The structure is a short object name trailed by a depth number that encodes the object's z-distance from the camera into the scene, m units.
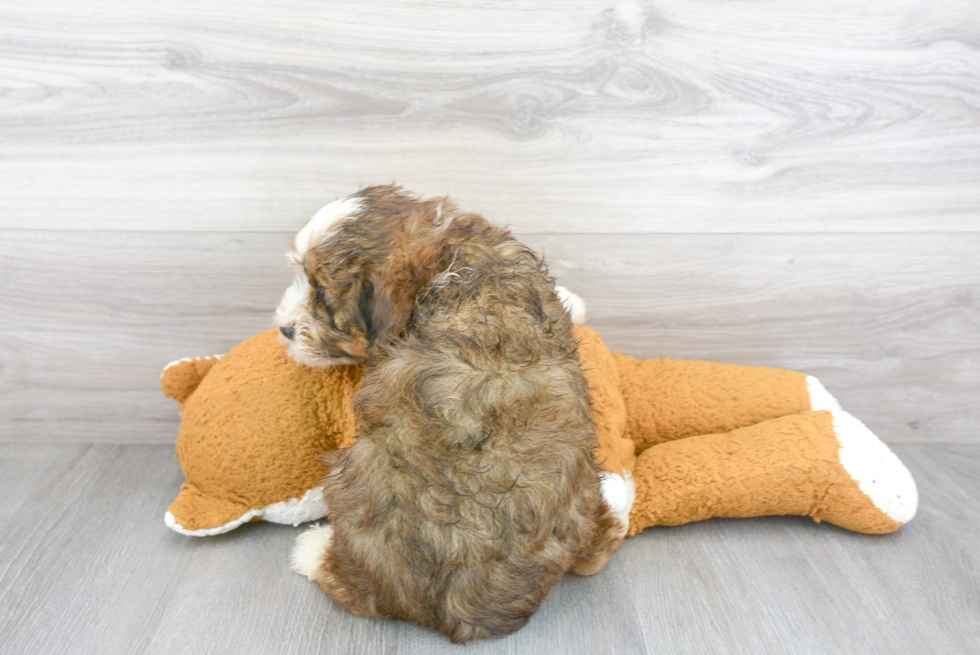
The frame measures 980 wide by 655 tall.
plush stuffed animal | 0.62
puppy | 0.51
